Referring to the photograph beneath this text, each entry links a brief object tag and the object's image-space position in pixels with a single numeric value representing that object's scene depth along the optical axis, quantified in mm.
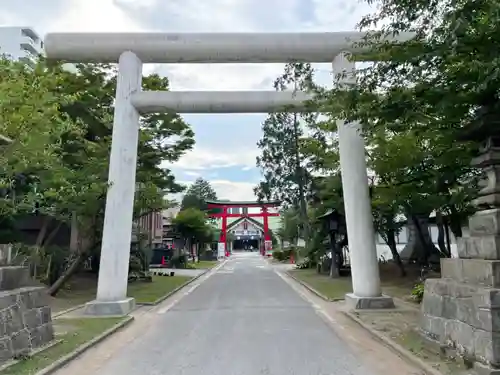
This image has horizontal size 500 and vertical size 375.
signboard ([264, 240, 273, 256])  66312
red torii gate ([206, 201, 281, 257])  65312
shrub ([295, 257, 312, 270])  33719
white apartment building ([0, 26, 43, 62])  59219
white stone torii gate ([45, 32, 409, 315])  12336
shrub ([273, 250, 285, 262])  50728
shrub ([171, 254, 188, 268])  37725
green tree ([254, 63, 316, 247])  35500
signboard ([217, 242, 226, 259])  62525
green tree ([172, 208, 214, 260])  43469
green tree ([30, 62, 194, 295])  14562
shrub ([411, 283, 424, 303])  13312
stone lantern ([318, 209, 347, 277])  23500
